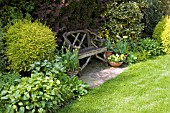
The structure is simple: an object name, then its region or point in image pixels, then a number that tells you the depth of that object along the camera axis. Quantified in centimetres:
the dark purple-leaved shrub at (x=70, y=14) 480
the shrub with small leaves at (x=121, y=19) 626
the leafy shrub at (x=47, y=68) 391
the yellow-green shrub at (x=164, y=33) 627
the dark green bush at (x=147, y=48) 605
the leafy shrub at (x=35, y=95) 324
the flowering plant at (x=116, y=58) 555
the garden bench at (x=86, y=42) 509
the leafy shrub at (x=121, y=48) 575
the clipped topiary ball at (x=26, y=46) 402
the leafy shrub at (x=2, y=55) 408
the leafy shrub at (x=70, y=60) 454
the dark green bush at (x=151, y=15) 704
